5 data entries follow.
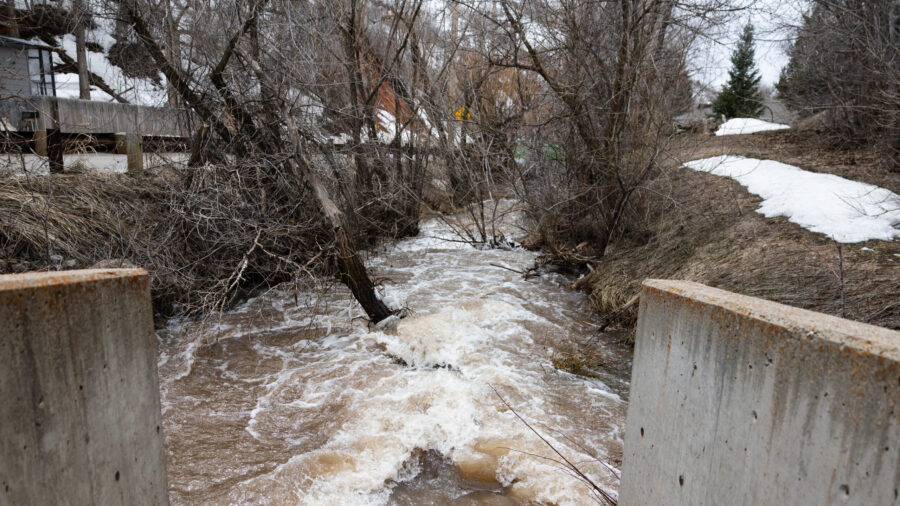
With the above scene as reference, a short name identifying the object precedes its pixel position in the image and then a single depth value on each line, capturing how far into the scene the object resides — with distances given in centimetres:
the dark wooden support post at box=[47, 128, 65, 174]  771
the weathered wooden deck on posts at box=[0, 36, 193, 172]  800
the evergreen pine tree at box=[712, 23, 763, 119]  2467
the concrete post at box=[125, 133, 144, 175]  831
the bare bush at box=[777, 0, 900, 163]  783
